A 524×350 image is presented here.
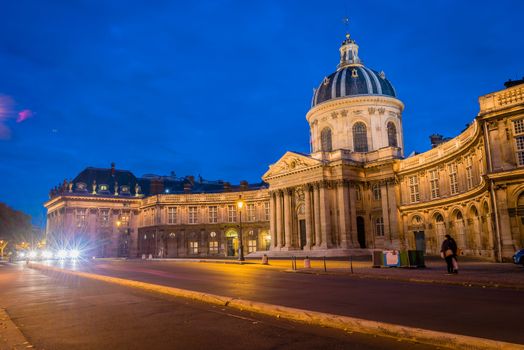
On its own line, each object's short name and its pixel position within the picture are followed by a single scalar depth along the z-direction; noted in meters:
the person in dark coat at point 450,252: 21.37
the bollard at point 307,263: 29.41
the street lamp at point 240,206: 41.34
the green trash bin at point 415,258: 27.17
